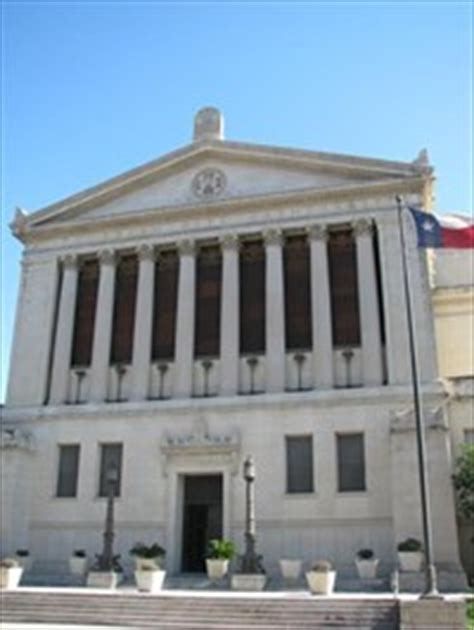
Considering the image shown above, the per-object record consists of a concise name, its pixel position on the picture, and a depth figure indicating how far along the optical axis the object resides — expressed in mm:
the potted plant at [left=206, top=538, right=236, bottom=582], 25281
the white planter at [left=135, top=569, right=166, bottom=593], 22781
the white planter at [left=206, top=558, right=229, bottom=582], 25266
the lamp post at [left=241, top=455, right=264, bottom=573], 24000
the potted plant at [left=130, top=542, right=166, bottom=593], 22828
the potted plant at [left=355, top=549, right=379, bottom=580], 25422
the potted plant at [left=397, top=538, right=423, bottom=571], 24719
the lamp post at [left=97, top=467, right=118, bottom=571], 25203
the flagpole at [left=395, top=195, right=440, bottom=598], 16688
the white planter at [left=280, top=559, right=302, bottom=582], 25984
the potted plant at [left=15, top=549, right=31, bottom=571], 29078
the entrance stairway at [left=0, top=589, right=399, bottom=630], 18438
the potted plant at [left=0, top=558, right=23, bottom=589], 23469
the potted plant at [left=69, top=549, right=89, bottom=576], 28180
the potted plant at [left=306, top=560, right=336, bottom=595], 21250
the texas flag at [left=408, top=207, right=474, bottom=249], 20609
